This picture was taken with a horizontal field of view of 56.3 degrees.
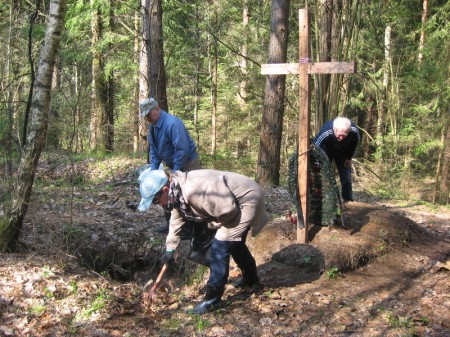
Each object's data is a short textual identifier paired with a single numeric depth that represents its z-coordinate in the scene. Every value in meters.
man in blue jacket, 5.45
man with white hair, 5.37
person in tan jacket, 3.65
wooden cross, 4.91
